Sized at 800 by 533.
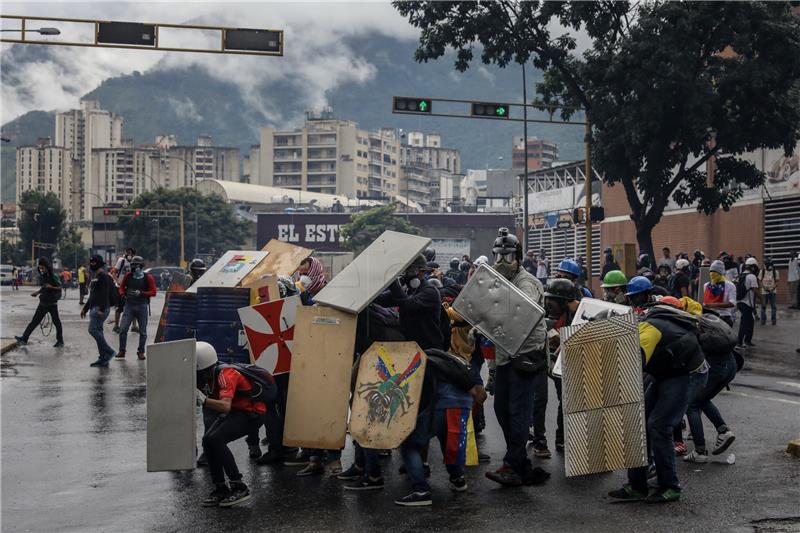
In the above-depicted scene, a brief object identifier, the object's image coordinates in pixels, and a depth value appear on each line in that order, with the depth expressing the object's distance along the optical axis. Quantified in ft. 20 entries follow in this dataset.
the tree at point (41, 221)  355.56
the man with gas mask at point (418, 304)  27.81
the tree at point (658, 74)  82.79
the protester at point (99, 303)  57.06
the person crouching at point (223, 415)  25.35
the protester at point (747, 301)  65.98
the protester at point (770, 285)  81.92
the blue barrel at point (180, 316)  38.91
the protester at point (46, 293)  64.44
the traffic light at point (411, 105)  84.74
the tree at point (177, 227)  329.31
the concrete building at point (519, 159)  556.47
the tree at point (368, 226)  322.96
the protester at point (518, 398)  27.09
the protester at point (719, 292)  51.03
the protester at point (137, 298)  60.03
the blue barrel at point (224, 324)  36.29
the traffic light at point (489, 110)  87.25
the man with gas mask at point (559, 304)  29.80
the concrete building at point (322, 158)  597.52
